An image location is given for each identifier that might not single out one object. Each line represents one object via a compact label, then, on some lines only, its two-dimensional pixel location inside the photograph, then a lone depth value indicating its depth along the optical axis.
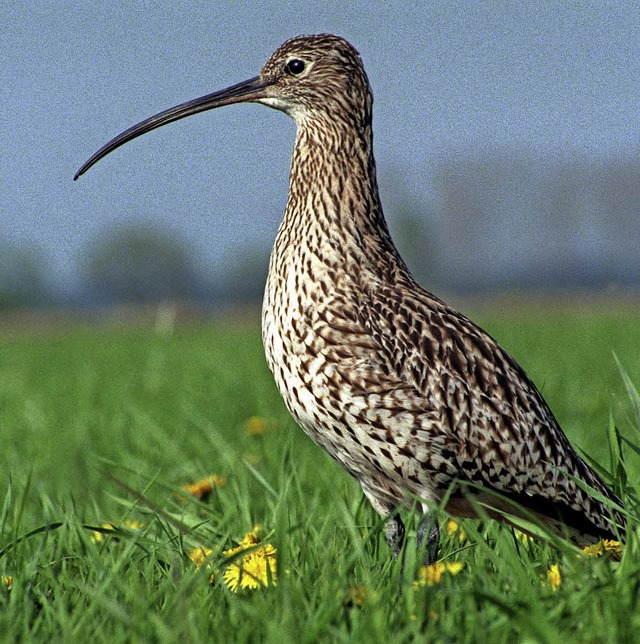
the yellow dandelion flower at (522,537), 8.59
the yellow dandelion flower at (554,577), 6.67
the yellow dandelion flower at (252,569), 6.79
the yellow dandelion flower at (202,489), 9.98
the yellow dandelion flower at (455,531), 8.67
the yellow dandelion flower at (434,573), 6.31
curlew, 8.16
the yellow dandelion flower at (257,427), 13.07
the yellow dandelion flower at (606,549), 7.35
